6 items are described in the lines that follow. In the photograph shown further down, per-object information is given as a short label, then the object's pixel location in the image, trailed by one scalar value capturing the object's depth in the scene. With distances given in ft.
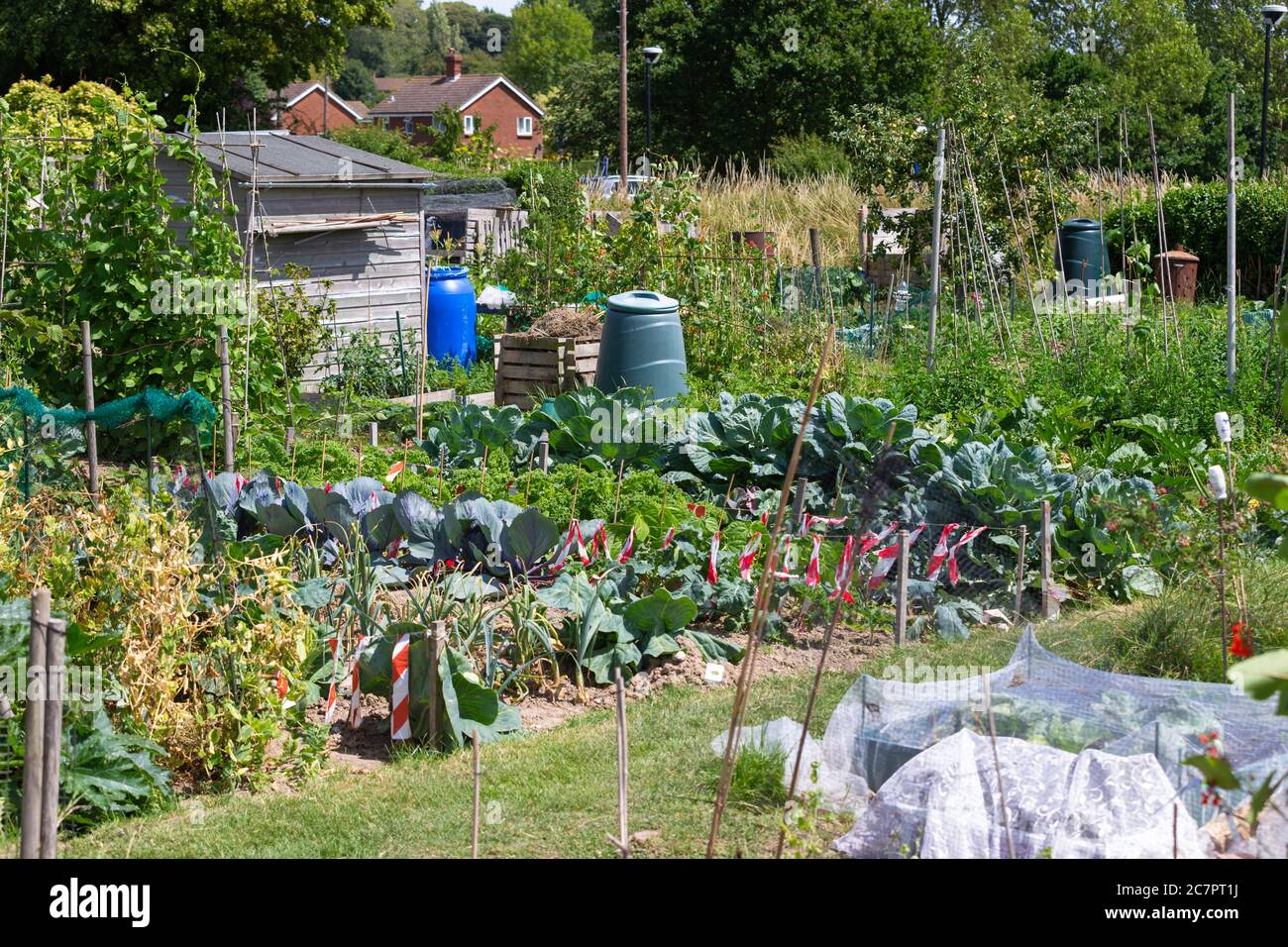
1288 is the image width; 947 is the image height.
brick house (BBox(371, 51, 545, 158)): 190.39
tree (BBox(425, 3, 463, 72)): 310.24
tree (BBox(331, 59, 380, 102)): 244.63
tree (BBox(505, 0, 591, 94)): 225.35
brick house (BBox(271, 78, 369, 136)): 189.16
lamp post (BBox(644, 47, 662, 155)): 86.89
